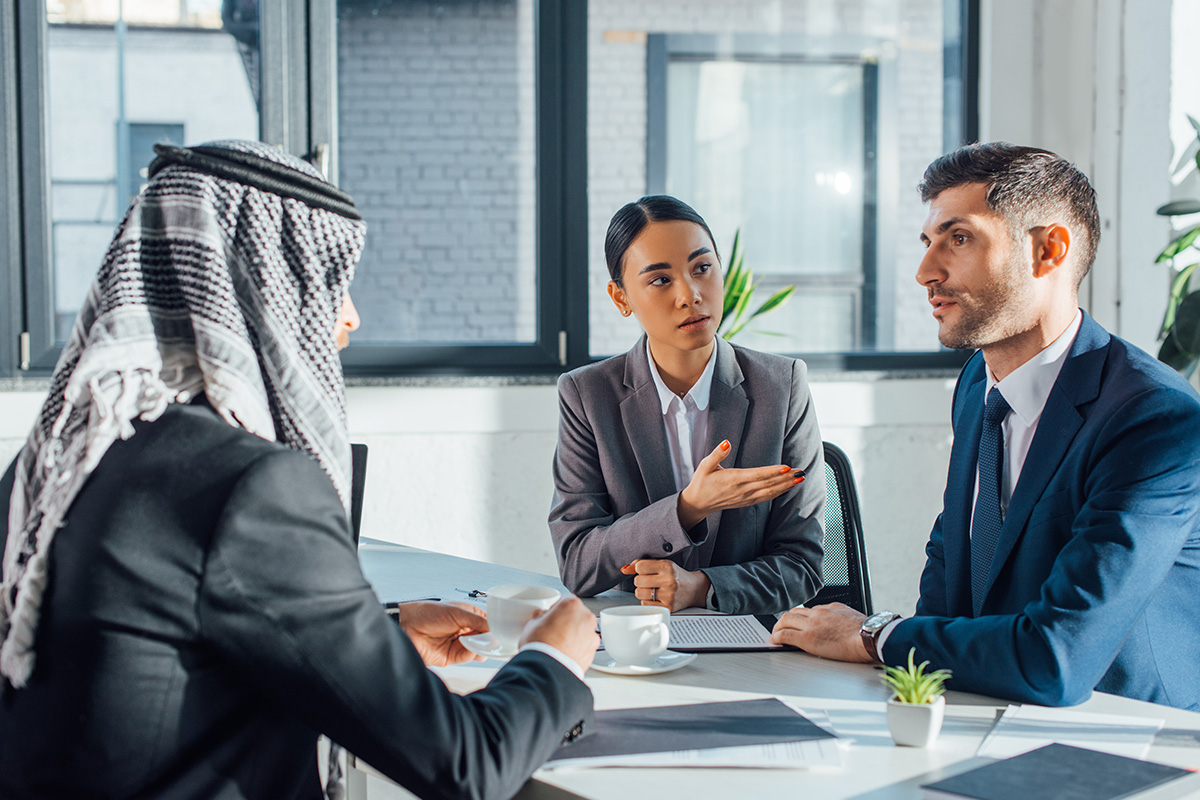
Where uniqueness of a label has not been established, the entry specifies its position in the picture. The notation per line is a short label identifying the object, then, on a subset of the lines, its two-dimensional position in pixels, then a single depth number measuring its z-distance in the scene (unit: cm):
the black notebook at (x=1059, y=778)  97
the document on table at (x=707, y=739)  106
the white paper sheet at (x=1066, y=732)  111
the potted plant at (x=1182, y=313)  315
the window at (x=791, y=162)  452
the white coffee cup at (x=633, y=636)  137
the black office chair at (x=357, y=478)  223
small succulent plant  111
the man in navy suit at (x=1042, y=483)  129
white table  100
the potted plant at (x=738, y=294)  368
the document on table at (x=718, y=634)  150
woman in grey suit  192
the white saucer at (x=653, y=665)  137
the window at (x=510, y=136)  350
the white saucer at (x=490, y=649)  145
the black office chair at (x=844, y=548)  215
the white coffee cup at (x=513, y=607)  135
